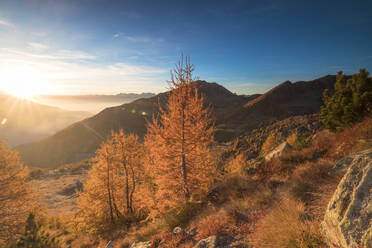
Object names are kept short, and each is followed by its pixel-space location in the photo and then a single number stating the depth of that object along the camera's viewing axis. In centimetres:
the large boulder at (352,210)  232
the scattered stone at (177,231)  569
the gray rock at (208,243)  419
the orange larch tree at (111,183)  1234
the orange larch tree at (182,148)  732
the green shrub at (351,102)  1059
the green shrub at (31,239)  852
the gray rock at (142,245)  575
